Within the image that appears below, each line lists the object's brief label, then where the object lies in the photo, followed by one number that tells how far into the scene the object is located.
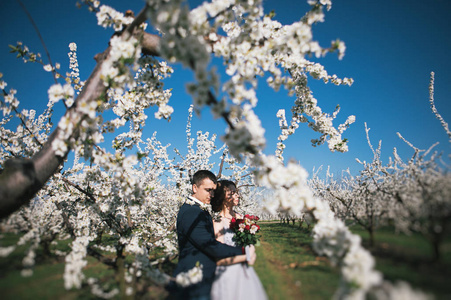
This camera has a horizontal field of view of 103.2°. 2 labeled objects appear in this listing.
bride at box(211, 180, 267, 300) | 2.74
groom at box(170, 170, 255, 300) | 2.98
